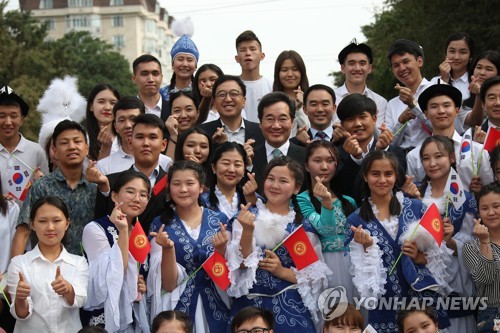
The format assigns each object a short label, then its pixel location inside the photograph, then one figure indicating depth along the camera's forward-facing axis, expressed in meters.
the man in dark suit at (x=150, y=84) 9.68
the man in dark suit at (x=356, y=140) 7.80
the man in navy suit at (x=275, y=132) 8.05
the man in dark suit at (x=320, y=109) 8.74
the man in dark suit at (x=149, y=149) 7.67
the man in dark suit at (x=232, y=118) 8.62
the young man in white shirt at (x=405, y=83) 8.91
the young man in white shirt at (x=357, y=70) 9.57
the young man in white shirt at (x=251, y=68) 9.95
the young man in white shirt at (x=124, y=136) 8.17
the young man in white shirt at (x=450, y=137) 7.79
